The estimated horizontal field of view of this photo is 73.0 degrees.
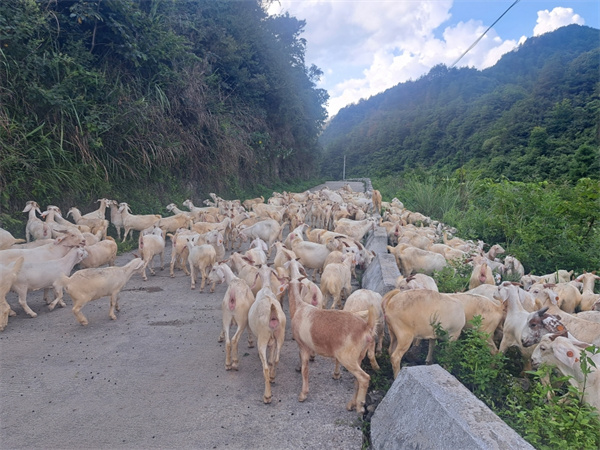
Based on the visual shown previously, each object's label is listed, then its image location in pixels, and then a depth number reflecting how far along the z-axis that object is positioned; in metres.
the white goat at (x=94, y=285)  5.62
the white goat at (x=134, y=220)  10.02
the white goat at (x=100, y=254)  7.09
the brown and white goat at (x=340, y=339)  3.80
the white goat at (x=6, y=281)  5.39
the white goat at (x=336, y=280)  5.91
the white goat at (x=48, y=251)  6.13
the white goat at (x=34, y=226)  7.91
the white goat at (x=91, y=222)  8.84
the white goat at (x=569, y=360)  3.22
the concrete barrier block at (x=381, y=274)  5.57
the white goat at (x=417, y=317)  4.24
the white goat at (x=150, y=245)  7.86
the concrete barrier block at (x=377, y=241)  8.45
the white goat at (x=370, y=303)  4.73
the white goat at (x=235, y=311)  4.58
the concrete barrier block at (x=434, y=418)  2.47
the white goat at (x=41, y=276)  5.79
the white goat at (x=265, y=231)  9.61
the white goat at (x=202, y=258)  7.37
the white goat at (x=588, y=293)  5.71
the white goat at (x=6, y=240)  7.04
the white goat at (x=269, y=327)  4.21
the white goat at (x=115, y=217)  10.19
